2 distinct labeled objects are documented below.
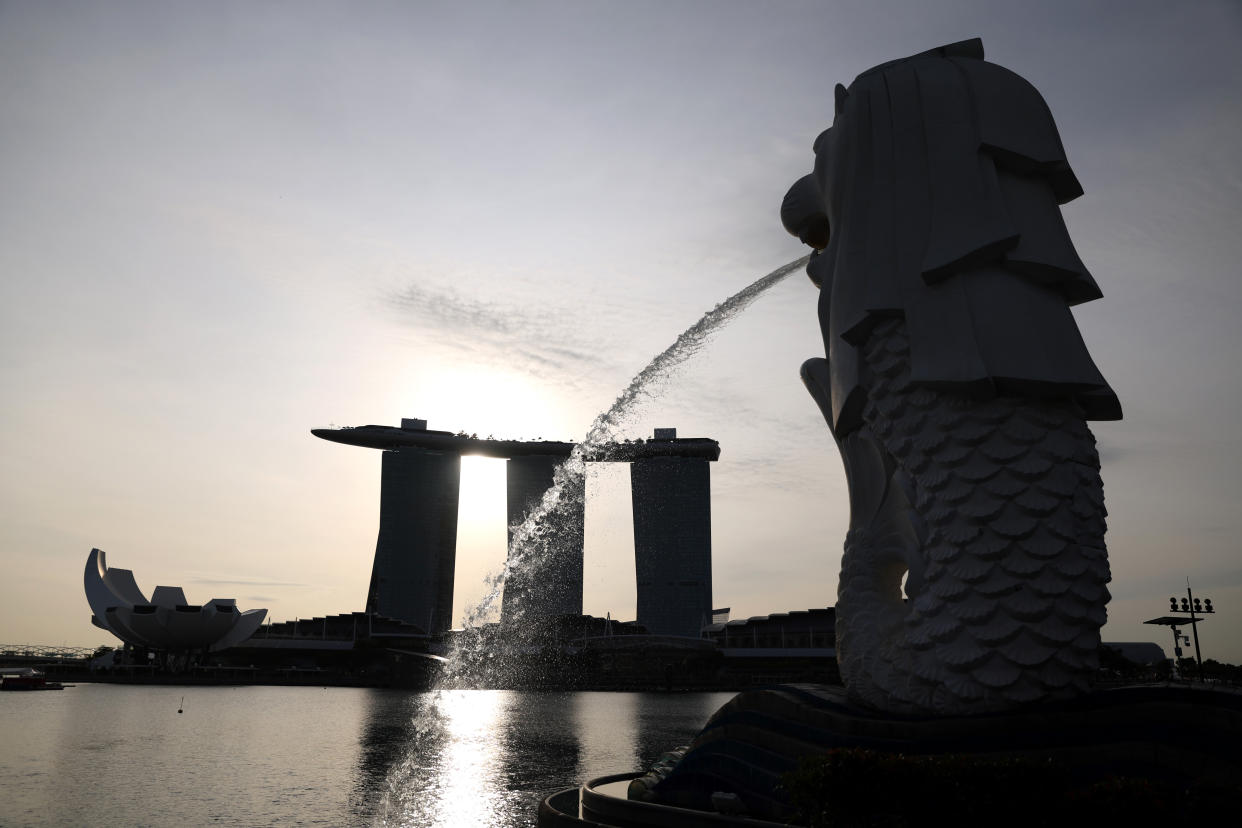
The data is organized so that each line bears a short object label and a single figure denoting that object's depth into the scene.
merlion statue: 9.73
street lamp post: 32.28
